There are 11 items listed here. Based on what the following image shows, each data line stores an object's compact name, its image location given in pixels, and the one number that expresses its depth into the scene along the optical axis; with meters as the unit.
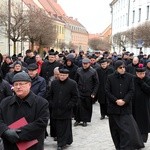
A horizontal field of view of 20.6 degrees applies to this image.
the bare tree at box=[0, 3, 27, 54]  35.50
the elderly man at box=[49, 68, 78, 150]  8.95
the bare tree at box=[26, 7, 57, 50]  38.66
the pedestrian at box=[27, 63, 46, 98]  8.73
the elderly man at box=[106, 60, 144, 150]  8.13
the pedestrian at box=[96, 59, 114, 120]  13.44
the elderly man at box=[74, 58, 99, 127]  11.84
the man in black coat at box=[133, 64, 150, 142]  9.03
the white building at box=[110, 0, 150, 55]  50.31
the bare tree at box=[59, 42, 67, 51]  74.62
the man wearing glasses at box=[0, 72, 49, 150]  4.89
